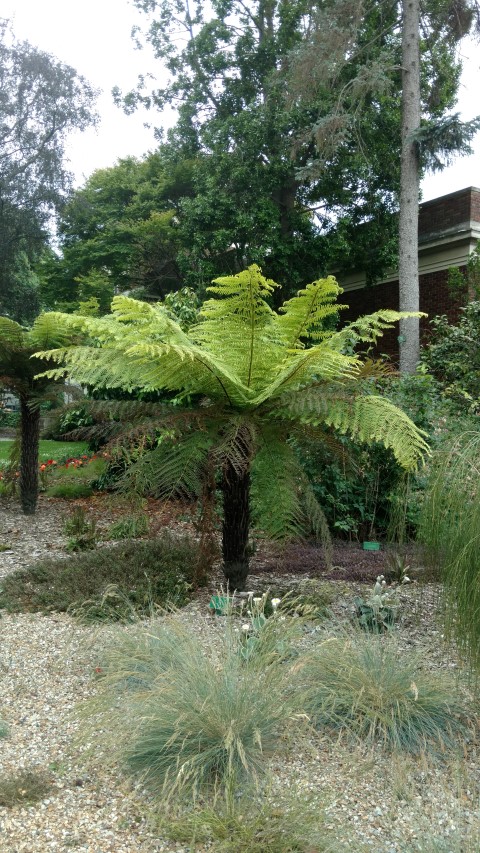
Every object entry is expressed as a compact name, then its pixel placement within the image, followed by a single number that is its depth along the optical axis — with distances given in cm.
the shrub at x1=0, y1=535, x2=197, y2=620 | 435
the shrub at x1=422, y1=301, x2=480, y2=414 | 972
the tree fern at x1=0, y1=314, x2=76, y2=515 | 680
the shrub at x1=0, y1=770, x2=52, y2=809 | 232
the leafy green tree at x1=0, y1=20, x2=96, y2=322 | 2114
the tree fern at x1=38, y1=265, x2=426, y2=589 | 377
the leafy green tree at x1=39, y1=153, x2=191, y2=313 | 1881
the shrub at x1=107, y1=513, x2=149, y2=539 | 605
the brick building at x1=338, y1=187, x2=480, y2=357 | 1389
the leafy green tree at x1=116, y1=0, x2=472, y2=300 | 1424
